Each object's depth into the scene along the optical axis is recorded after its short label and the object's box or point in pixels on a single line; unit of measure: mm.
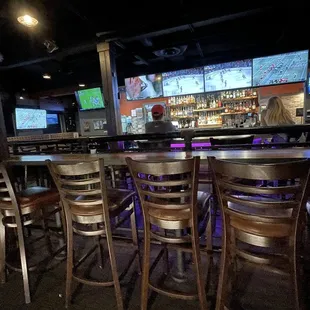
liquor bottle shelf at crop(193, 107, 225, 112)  6709
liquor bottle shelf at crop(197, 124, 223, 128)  6769
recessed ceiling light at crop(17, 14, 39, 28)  2877
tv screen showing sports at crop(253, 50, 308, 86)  4543
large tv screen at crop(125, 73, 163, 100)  6027
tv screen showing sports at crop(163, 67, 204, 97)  5492
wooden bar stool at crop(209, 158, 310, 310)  977
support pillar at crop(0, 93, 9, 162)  2345
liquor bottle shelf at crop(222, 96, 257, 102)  6410
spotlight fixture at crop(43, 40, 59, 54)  4031
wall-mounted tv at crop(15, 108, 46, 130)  7840
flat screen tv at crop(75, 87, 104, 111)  7275
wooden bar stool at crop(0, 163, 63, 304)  1702
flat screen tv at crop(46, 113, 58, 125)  9764
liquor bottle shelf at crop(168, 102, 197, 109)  6984
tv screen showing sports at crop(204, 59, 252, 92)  5023
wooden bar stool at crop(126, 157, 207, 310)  1206
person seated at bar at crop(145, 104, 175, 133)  3879
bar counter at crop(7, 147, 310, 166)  1454
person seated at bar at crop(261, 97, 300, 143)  3162
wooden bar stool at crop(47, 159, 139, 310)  1367
